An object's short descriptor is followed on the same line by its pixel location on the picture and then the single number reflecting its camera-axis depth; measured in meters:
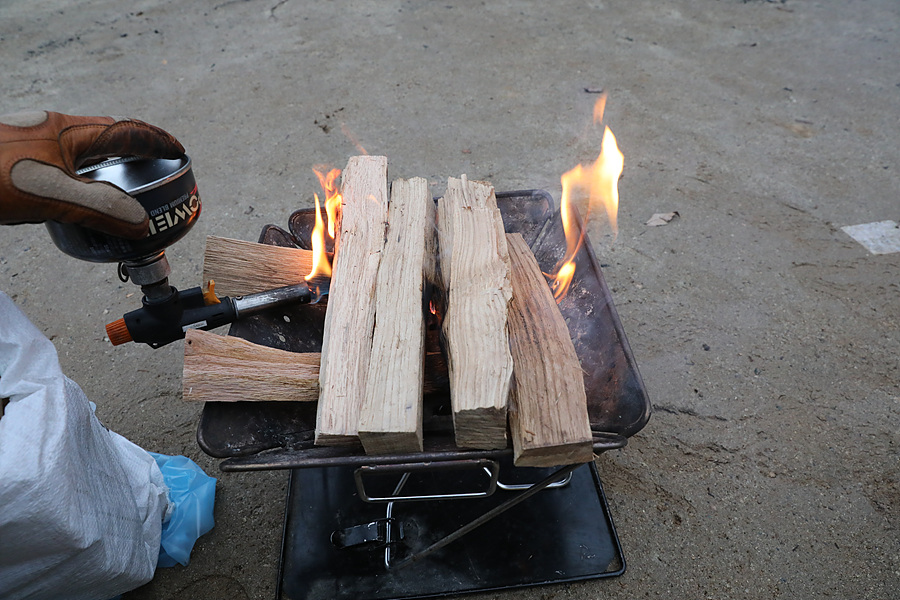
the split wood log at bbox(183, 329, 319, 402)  0.58
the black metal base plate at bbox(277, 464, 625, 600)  0.71
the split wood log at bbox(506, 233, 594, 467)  0.55
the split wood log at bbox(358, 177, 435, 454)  0.54
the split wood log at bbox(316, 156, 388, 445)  0.57
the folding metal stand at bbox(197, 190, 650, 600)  0.60
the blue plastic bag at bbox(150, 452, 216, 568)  0.74
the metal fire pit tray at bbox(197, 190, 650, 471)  0.56
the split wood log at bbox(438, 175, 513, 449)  0.54
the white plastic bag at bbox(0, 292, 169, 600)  0.52
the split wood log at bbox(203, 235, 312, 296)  0.69
